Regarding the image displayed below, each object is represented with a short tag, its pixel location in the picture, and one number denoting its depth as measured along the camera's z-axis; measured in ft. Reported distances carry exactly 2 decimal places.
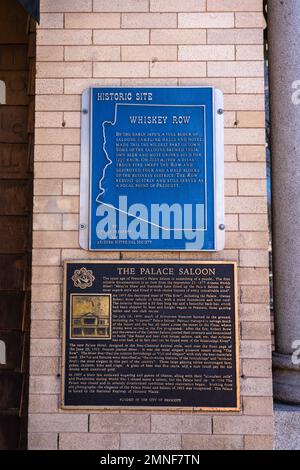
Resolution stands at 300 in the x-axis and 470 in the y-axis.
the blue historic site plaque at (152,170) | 12.03
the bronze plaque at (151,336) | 11.66
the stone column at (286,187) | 12.38
